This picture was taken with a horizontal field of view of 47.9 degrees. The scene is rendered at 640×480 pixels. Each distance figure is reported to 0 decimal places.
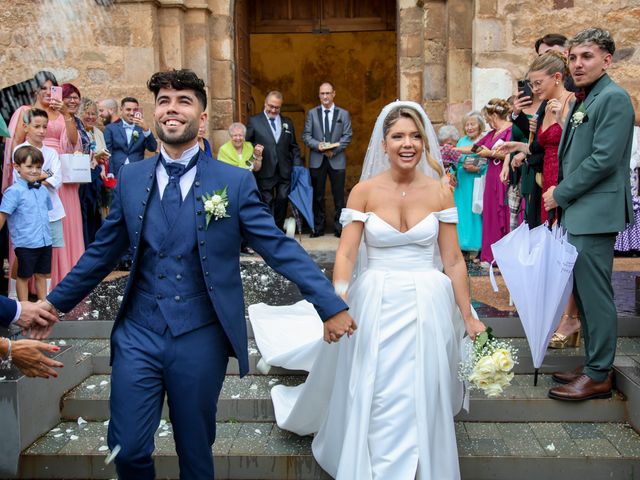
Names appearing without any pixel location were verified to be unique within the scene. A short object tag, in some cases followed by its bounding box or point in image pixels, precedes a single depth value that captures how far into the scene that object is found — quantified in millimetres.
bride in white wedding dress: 3436
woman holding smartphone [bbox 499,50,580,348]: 4926
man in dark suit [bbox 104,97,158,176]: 8273
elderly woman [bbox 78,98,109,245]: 7957
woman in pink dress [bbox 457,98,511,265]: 7848
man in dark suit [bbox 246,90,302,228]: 10359
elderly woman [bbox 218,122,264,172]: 9781
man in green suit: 4086
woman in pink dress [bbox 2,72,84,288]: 6730
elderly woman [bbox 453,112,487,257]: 8750
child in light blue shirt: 6008
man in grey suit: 10711
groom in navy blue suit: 2990
